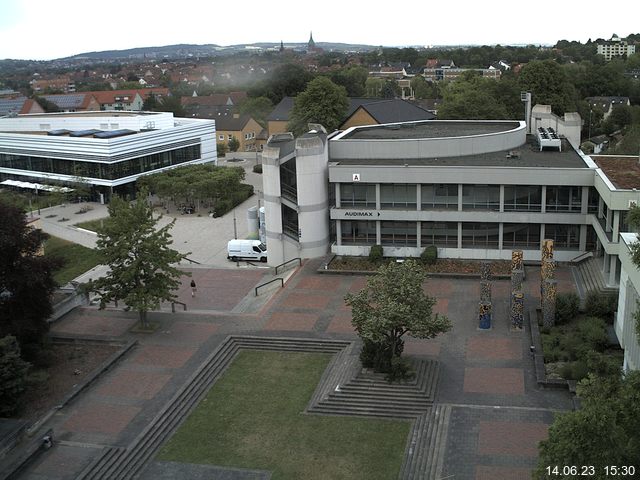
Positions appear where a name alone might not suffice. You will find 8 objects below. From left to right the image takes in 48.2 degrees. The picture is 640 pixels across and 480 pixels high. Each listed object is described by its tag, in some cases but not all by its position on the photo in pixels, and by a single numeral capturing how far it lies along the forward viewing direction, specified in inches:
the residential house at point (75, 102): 5777.6
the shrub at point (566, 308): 1209.4
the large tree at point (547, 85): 3129.9
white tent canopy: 2509.8
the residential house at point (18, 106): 5467.5
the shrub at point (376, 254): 1566.2
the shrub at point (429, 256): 1536.4
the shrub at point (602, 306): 1195.9
